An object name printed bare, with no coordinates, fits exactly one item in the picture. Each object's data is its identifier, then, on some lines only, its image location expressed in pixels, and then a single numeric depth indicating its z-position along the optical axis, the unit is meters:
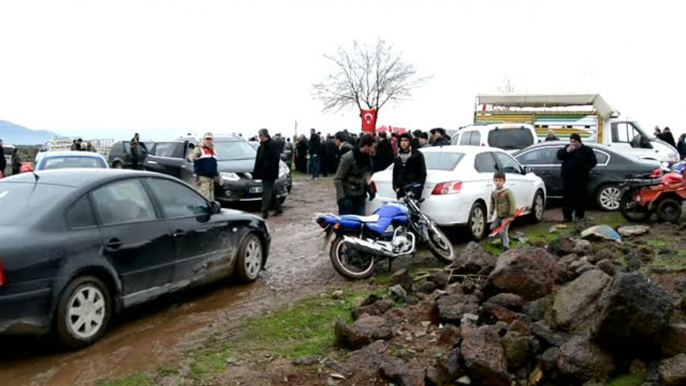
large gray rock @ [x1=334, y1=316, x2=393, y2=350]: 5.10
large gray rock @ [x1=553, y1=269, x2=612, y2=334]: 4.96
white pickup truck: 17.38
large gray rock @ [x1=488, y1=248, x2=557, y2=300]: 5.82
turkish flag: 20.73
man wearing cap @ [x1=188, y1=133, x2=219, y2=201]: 11.41
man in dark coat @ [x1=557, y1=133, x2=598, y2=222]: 11.09
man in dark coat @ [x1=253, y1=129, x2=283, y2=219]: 12.30
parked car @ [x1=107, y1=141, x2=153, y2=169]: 23.89
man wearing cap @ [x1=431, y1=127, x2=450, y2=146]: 15.25
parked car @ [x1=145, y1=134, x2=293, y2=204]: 13.72
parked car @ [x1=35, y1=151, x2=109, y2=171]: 12.49
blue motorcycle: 7.54
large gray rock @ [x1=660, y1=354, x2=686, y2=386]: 3.84
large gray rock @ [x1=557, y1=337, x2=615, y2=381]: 4.29
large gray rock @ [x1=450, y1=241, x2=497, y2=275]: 6.89
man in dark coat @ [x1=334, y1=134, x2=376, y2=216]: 8.80
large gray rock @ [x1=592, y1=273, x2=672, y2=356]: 4.23
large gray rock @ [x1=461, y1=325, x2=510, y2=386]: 4.37
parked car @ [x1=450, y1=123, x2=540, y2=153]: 16.05
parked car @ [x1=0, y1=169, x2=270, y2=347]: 4.81
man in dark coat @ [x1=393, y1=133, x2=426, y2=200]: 9.16
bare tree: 41.06
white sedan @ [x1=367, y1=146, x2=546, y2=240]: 9.27
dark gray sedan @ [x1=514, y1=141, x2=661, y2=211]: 12.63
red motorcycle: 10.68
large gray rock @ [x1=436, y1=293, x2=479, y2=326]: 5.59
